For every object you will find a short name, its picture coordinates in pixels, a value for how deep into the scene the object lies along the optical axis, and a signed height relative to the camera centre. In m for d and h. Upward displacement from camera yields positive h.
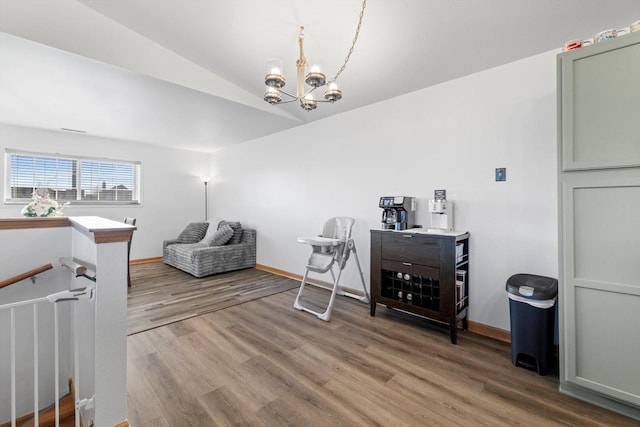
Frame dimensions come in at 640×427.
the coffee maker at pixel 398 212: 2.88 +0.03
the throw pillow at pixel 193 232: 5.52 -0.35
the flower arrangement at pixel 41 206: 2.15 +0.08
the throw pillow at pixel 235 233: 5.18 -0.34
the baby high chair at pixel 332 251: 3.02 -0.43
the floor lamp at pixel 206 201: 6.54 +0.34
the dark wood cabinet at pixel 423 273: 2.38 -0.57
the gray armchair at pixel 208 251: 4.47 -0.63
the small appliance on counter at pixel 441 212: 2.67 +0.02
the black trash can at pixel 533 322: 1.91 -0.78
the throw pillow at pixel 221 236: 4.89 -0.38
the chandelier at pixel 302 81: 1.86 +0.95
